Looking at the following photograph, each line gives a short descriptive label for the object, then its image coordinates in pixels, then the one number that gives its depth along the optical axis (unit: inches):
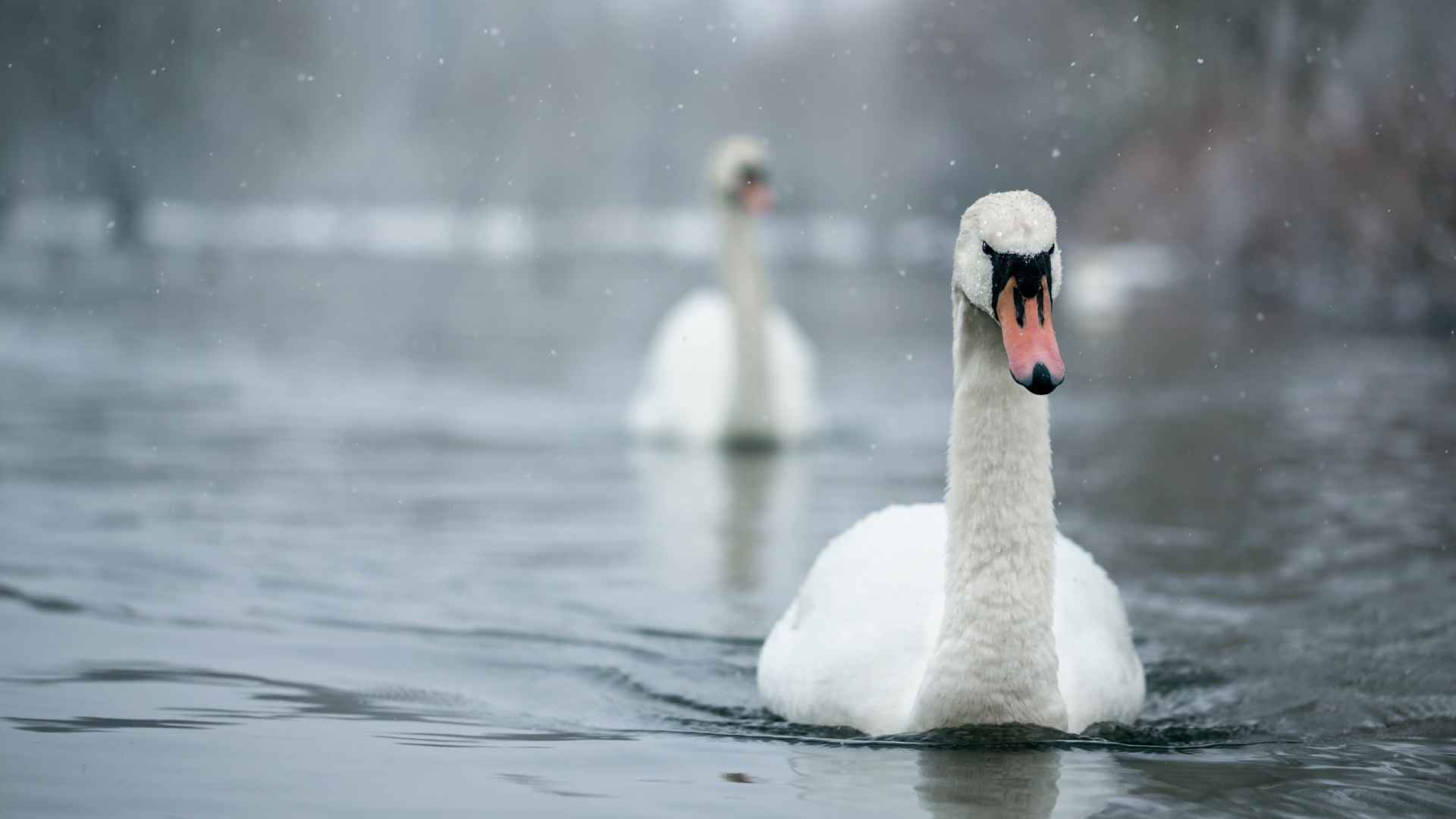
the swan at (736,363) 919.0
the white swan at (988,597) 340.2
